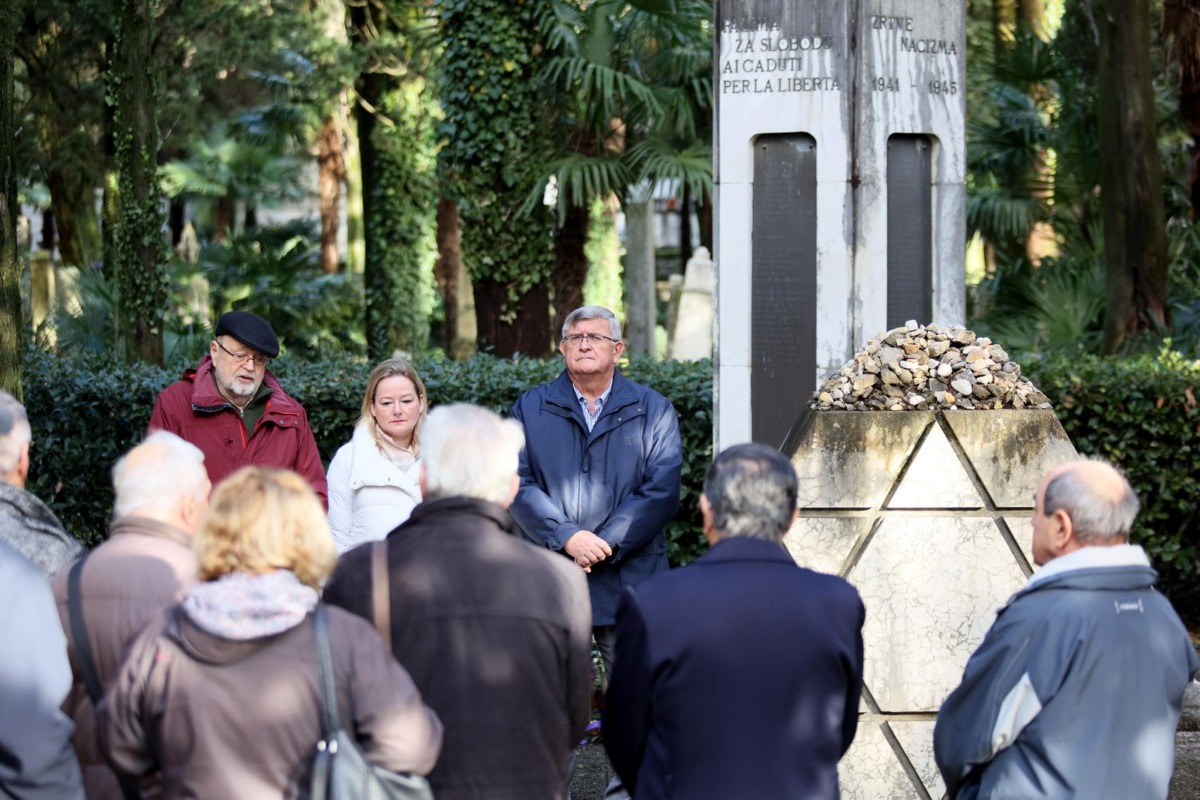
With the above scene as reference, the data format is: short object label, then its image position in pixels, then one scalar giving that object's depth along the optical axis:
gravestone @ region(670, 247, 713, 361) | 21.69
